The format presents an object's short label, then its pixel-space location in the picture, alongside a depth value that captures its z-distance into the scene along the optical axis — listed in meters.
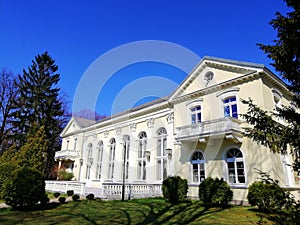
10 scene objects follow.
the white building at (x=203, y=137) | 13.16
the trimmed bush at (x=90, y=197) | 13.72
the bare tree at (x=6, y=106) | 30.00
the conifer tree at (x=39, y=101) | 30.05
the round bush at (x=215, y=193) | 11.86
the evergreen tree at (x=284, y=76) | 6.54
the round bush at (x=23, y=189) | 10.40
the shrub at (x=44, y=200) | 11.34
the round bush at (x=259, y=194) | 10.26
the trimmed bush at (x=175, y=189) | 14.11
